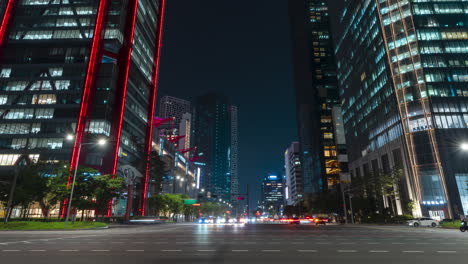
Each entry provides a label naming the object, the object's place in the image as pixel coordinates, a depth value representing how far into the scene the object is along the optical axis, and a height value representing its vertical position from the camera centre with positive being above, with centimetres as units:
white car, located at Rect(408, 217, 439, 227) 4374 -199
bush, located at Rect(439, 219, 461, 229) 3523 -201
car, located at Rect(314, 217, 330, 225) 5886 -225
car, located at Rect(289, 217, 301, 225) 7413 -280
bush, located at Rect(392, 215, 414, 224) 5867 -197
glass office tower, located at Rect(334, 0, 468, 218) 6681 +2940
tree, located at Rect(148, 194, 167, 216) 8362 +260
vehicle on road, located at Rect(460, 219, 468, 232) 2896 -181
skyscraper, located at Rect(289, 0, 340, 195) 15450 +6187
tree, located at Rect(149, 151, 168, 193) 8856 +1319
